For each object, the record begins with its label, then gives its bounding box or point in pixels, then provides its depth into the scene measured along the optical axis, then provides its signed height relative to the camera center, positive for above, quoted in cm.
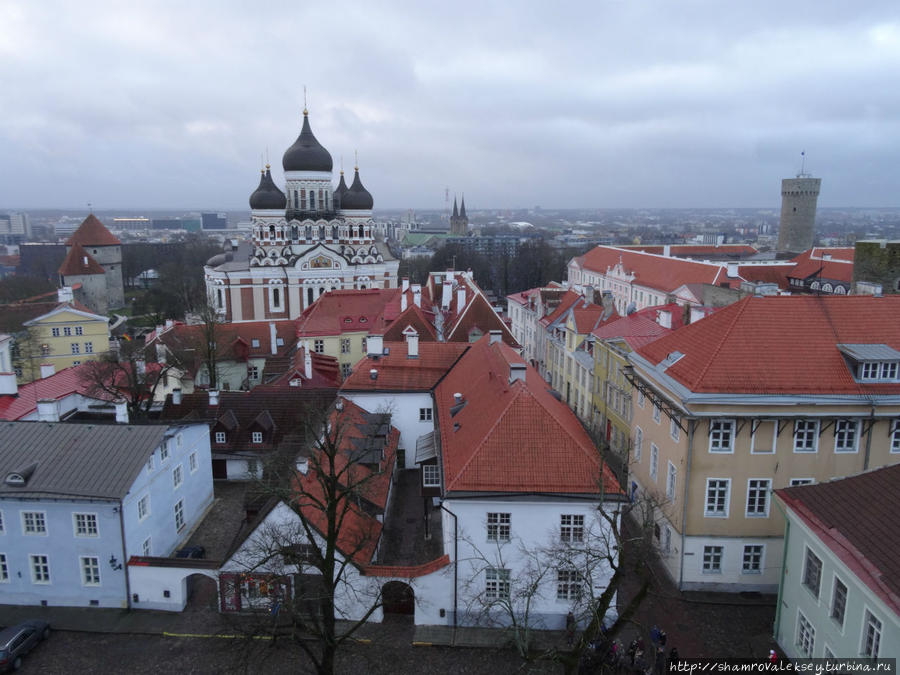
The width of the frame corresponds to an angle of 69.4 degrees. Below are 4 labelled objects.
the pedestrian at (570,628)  1903 -1220
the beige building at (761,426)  2159 -684
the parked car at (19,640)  1891 -1261
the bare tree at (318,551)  1720 -1025
